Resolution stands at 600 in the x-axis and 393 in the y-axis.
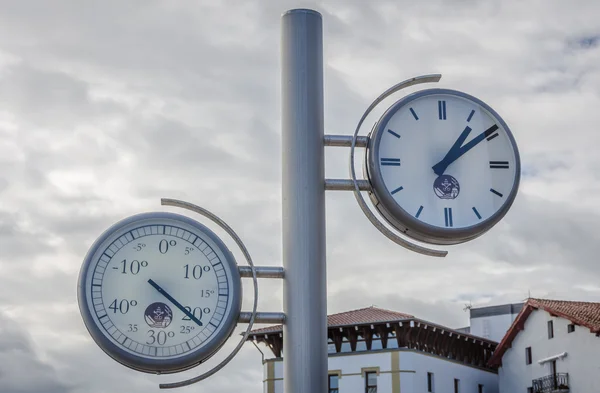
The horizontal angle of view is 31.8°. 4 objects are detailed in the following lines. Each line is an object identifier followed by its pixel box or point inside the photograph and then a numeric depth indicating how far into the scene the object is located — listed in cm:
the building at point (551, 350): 4797
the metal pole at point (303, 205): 484
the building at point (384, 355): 5300
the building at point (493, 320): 6353
